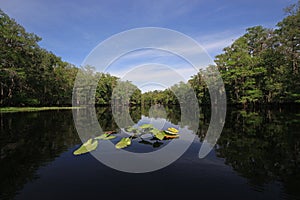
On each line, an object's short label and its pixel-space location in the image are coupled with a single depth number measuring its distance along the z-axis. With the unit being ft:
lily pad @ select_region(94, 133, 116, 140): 32.30
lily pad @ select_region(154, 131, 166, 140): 30.61
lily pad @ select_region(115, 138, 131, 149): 27.11
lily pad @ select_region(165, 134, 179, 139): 33.45
